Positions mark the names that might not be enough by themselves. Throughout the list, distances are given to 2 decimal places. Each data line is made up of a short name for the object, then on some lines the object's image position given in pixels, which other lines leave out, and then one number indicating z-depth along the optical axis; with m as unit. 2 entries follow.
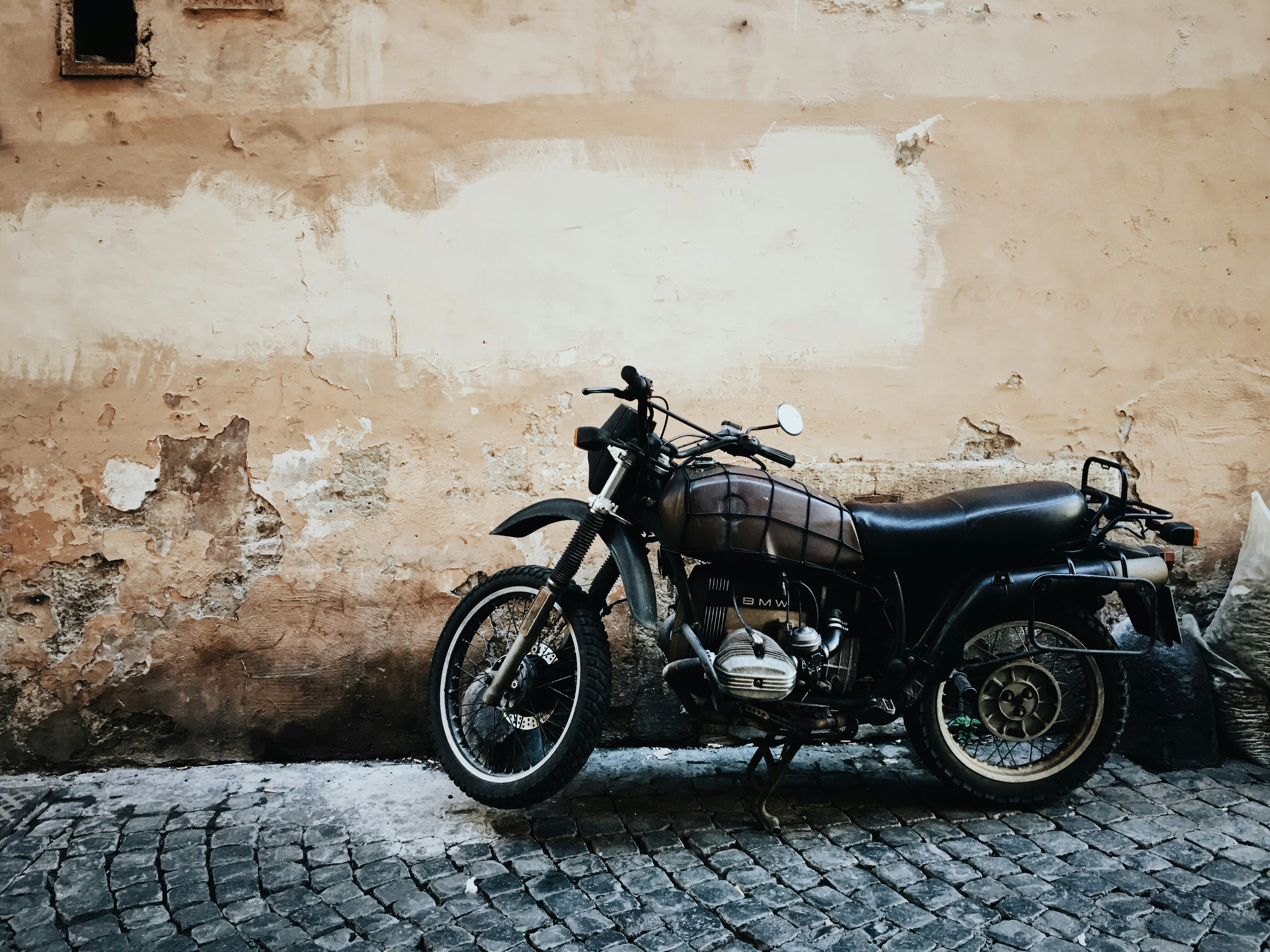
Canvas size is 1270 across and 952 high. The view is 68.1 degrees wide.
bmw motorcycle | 2.99
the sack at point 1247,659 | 3.57
